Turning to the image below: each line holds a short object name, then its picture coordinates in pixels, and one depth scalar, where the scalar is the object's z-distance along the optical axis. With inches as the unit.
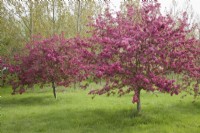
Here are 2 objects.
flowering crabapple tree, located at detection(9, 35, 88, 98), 609.0
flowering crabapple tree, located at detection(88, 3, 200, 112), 365.1
